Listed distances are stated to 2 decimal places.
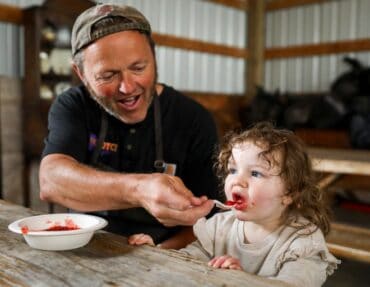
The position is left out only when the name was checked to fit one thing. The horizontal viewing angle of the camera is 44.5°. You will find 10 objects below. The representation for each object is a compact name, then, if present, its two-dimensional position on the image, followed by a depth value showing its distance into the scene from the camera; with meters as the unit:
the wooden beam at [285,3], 7.22
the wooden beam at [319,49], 6.63
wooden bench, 2.99
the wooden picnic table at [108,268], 0.96
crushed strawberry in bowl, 1.13
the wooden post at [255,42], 7.82
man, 1.74
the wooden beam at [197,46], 6.57
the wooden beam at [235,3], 7.44
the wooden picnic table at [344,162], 3.10
